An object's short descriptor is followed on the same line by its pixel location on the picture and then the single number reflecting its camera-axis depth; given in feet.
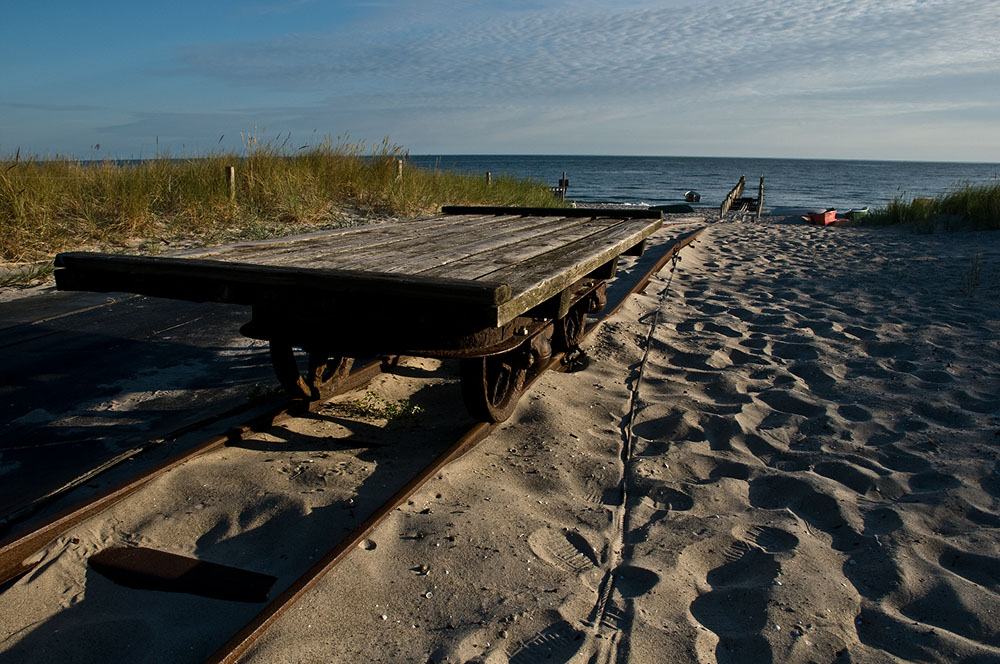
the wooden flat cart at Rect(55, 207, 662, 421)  7.67
